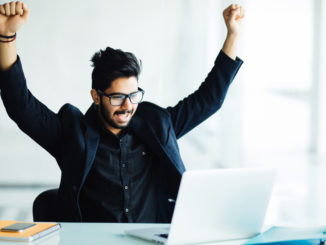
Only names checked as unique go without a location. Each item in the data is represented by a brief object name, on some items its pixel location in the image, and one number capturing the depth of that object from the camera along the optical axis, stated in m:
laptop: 1.96
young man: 2.40
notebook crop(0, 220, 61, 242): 2.03
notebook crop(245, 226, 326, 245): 2.00
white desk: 2.05
